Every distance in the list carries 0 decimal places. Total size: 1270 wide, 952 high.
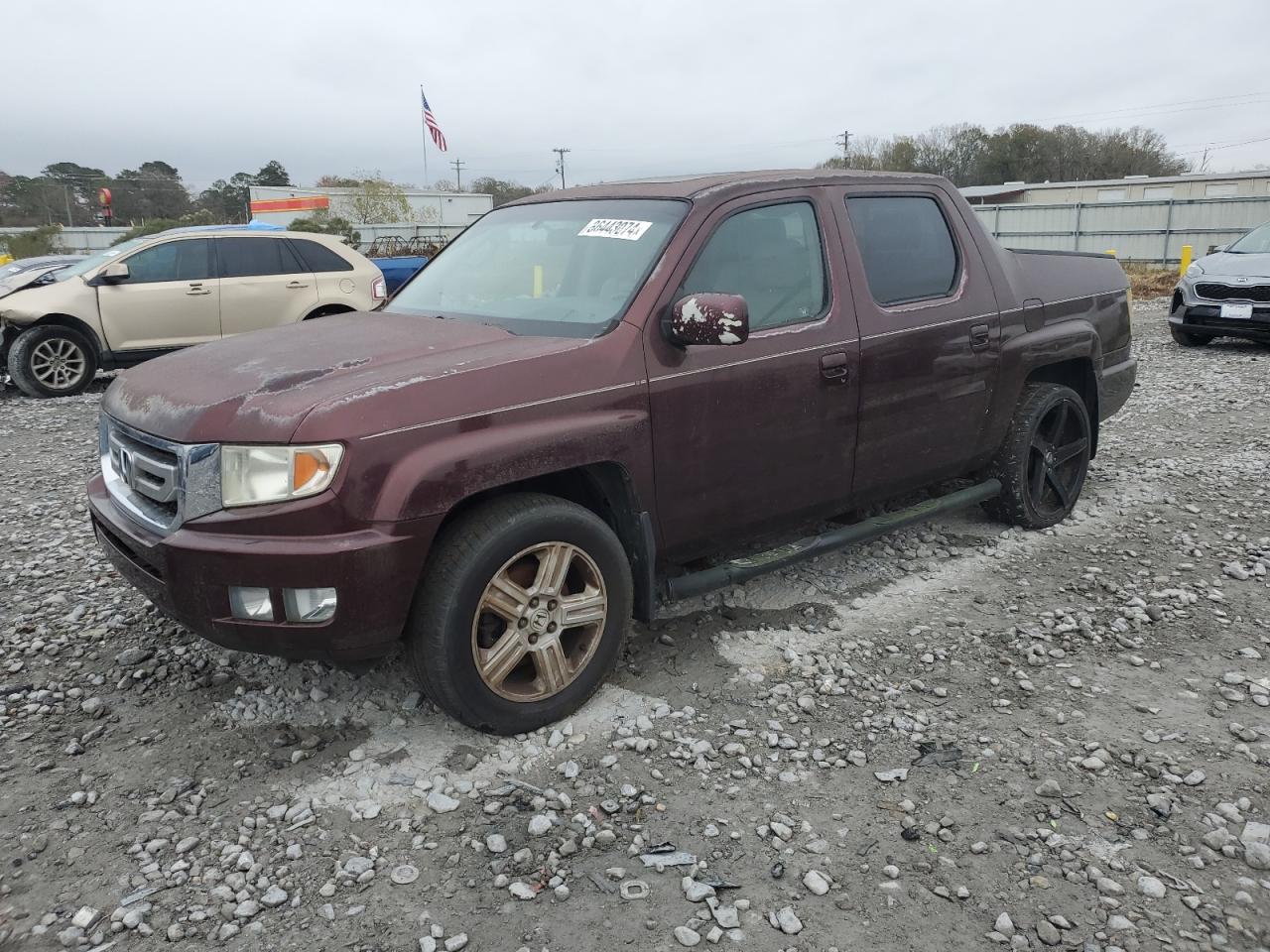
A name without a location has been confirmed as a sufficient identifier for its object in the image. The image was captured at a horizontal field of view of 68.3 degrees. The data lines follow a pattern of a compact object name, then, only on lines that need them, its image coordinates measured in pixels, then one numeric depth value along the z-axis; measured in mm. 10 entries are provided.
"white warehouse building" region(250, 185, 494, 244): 38719
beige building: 41469
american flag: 32531
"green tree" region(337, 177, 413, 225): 45969
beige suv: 9672
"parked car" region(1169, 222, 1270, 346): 10781
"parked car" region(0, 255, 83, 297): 10164
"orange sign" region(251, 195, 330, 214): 39062
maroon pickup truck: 2766
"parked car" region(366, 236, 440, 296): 13164
